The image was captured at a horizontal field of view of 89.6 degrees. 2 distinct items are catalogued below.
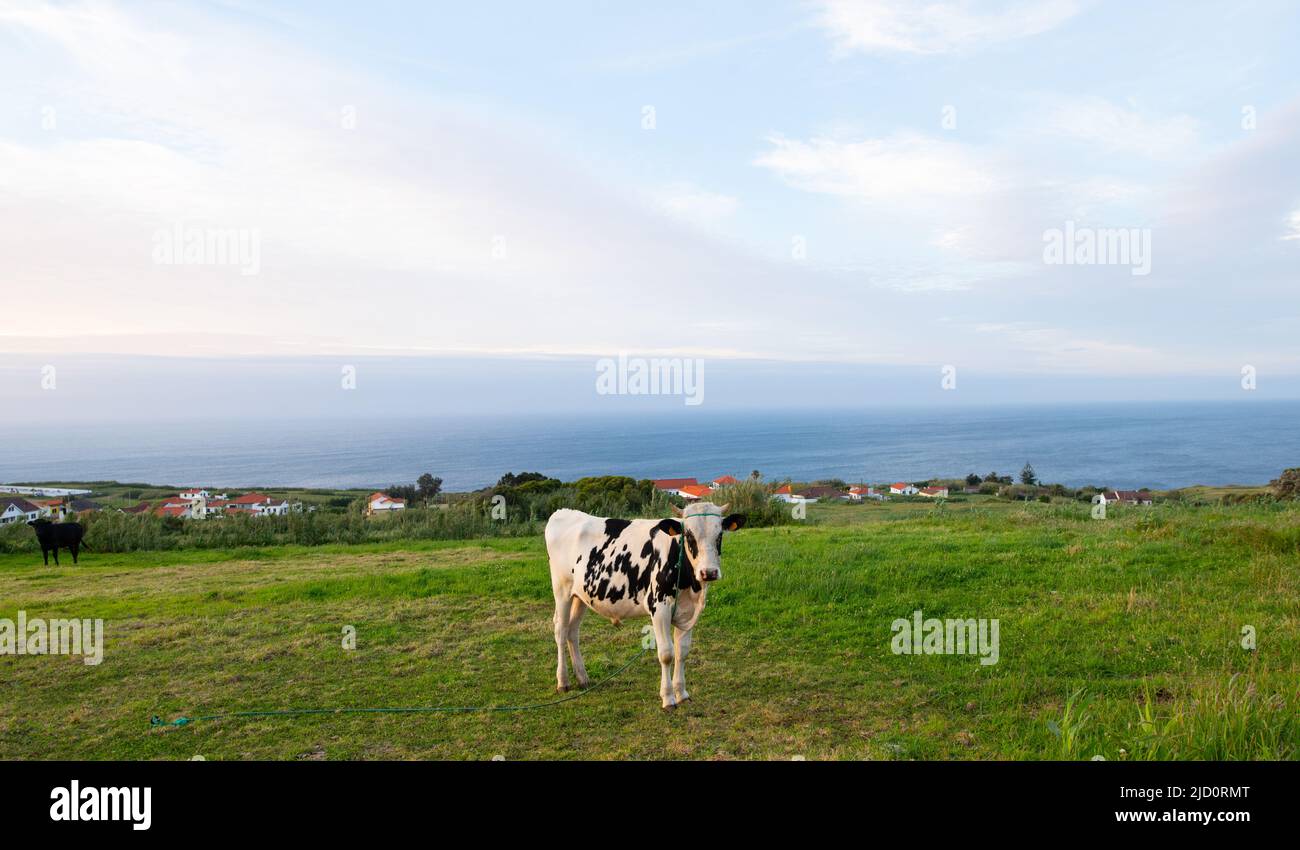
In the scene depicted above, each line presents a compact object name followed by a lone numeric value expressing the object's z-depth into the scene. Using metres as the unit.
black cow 14.92
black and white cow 6.08
